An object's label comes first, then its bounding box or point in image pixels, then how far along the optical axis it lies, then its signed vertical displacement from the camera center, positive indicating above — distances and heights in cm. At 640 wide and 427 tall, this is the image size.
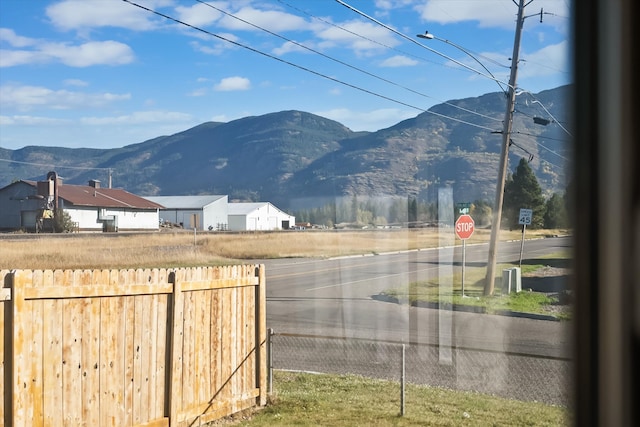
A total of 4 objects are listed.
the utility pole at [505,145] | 1669 +173
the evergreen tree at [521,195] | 1969 +69
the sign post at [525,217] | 1776 +6
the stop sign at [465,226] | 1830 -16
